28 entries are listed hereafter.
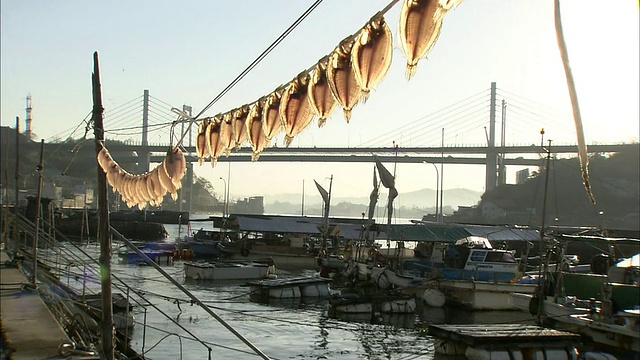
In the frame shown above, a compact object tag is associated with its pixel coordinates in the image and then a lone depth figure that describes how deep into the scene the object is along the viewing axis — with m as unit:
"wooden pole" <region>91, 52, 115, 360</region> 7.80
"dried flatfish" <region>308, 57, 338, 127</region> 4.59
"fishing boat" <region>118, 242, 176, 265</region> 43.88
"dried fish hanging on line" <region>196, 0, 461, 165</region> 3.38
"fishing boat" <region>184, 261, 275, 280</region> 35.25
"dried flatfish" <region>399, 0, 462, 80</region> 3.32
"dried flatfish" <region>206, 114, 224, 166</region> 7.20
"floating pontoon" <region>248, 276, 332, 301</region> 28.72
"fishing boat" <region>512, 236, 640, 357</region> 13.52
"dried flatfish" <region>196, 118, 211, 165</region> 7.46
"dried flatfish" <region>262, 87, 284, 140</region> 5.55
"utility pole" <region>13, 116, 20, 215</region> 19.47
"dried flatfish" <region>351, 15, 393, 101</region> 3.79
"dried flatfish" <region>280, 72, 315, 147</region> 4.96
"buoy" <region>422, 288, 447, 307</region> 28.34
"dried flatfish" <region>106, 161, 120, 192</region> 8.95
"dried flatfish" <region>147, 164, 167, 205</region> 8.47
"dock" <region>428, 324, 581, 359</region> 14.03
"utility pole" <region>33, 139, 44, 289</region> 13.63
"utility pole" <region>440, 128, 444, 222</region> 63.03
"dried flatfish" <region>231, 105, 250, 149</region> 6.41
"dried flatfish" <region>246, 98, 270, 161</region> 6.04
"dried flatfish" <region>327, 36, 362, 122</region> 4.16
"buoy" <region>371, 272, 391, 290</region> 31.34
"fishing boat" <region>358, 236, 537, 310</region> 27.73
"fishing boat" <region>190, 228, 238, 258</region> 49.40
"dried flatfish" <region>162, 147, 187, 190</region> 8.27
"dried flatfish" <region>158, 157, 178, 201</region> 8.36
